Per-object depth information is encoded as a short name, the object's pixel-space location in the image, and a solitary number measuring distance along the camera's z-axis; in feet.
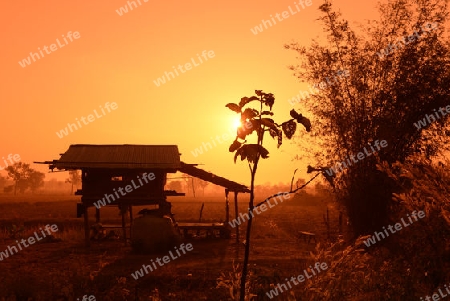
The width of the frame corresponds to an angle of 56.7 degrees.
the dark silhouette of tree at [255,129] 14.25
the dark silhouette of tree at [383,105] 56.18
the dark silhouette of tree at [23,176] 444.14
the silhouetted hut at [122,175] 62.44
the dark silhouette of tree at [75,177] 538.47
